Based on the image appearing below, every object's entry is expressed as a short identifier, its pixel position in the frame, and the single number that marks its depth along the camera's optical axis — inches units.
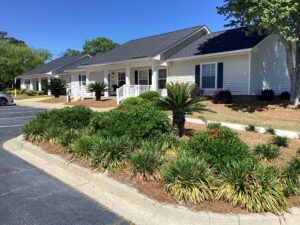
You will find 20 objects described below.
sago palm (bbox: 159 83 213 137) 325.4
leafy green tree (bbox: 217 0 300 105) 525.7
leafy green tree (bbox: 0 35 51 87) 2027.6
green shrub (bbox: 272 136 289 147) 306.3
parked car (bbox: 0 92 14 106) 1008.9
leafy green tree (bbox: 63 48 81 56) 3230.1
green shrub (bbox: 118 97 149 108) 624.1
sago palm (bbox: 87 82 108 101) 932.6
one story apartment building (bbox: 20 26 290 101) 741.9
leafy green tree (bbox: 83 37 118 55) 2822.3
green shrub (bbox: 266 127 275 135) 391.5
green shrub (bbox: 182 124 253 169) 213.8
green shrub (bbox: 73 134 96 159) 251.8
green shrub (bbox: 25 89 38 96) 1588.7
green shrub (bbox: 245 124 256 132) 405.7
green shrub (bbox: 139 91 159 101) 737.0
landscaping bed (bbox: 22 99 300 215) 171.3
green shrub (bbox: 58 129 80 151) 286.2
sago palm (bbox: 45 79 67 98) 1202.0
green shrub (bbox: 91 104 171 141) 281.0
